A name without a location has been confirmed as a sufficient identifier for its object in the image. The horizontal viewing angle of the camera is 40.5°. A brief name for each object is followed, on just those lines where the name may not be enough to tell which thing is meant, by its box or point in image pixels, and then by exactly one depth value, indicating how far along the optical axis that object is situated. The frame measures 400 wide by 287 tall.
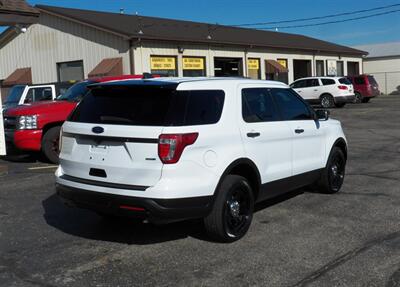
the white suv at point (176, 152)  5.12
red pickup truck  10.86
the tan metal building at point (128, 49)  25.50
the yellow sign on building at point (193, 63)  28.08
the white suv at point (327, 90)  30.20
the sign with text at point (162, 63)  26.08
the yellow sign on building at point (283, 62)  36.04
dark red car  34.50
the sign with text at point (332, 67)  41.97
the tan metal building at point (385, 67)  51.06
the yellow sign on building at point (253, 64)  32.78
